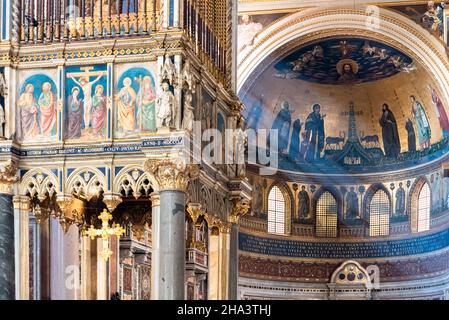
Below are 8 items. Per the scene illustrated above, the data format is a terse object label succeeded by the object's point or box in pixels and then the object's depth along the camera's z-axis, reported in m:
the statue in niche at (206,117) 20.27
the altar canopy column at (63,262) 23.89
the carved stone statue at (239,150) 22.06
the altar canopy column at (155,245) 18.36
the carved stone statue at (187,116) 18.67
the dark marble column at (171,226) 18.08
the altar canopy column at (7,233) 18.72
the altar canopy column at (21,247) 18.92
